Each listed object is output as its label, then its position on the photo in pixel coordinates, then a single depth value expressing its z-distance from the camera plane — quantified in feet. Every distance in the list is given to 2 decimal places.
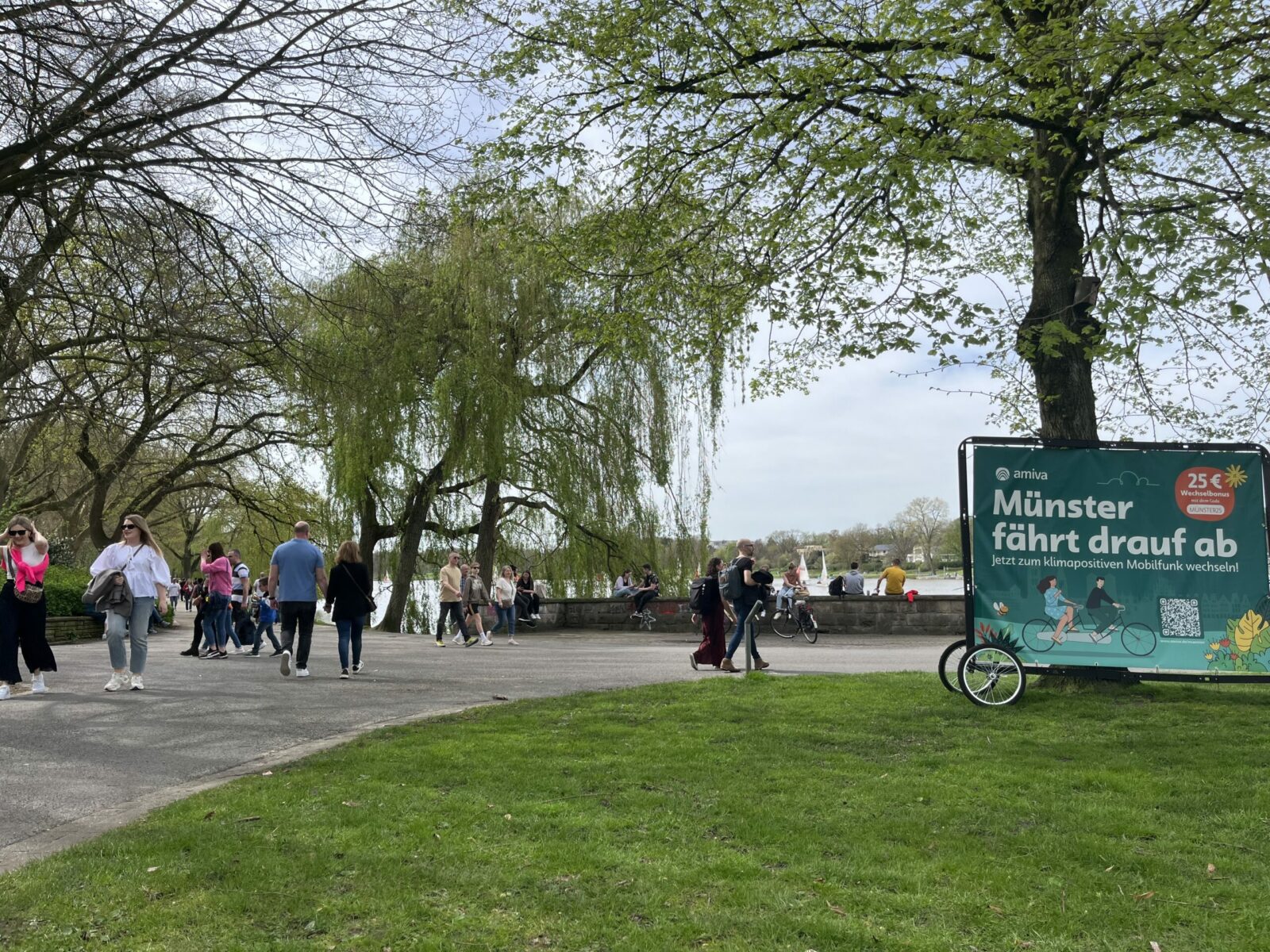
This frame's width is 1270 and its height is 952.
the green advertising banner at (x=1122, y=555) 33.30
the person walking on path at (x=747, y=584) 44.88
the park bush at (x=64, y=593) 72.64
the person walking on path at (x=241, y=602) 61.98
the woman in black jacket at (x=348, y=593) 44.73
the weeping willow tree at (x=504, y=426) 82.23
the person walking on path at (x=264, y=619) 59.67
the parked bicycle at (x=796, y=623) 76.23
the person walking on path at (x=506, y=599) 74.59
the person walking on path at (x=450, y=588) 68.18
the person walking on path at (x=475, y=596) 69.56
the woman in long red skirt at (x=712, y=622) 46.39
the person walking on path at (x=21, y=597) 35.27
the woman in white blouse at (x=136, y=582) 37.65
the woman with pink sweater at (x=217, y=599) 55.11
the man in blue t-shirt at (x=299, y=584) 44.27
